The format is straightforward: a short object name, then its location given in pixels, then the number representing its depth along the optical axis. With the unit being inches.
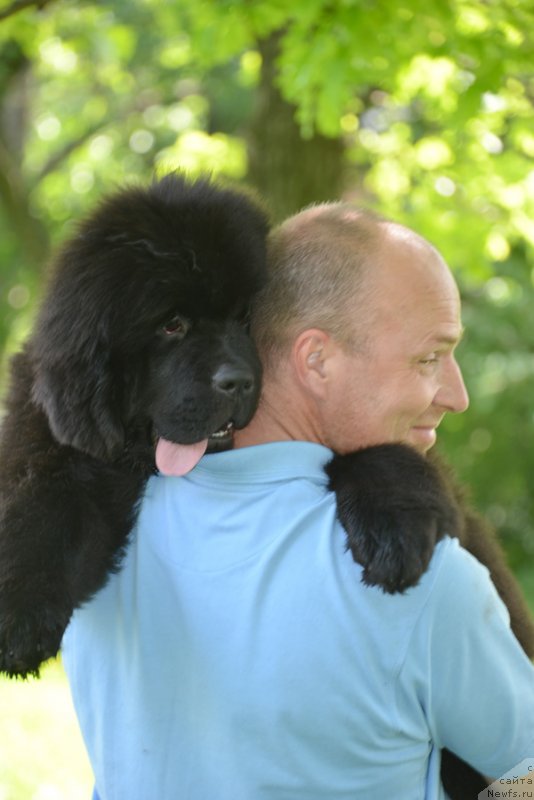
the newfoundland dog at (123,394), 188.2
